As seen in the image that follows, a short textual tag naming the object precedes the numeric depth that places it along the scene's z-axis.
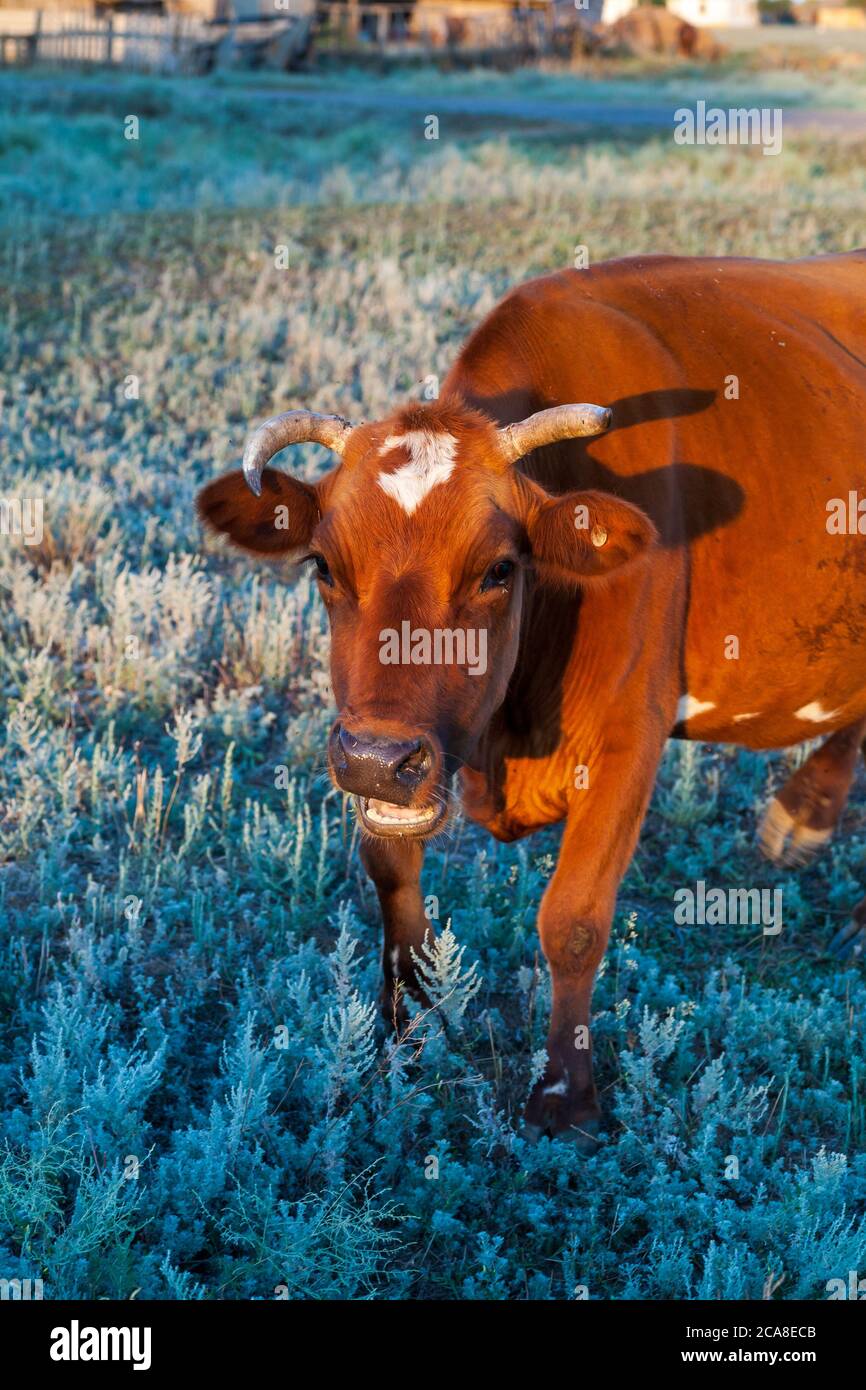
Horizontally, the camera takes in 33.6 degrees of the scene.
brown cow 3.91
